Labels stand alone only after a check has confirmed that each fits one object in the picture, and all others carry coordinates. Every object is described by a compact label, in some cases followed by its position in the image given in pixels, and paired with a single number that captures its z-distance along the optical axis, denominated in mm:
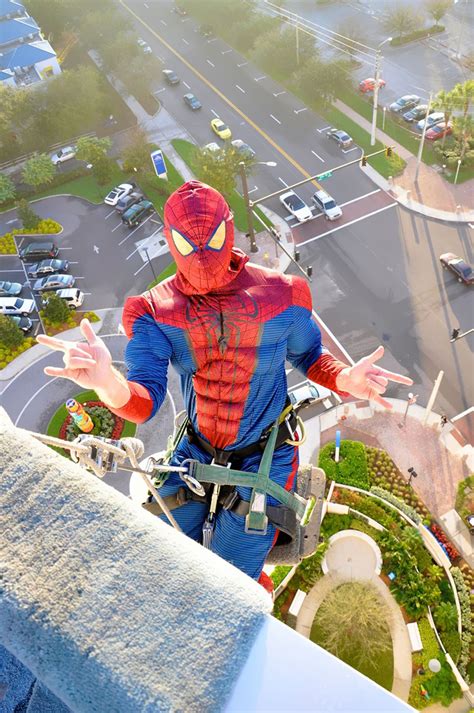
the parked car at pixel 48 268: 34469
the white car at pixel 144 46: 51406
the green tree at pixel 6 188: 39156
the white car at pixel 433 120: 39344
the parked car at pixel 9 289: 33719
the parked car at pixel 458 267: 30031
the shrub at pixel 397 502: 21180
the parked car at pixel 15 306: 32406
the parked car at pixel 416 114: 40438
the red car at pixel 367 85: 42969
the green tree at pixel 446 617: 18391
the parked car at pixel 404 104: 41531
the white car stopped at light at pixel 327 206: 34531
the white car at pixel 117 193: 38125
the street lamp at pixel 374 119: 33044
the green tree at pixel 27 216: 36428
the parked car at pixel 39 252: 35375
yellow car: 41500
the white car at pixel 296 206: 34875
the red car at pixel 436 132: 38750
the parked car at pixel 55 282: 33375
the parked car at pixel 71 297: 32188
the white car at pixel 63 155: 42719
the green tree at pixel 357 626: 16969
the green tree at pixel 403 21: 48156
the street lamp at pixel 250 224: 29134
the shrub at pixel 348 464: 22734
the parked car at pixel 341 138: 39031
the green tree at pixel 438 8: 48594
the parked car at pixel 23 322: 31875
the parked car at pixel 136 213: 36500
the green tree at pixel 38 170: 39156
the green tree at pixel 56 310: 30547
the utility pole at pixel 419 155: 35103
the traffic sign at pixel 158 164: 36094
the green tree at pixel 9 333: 29938
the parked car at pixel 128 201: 37500
